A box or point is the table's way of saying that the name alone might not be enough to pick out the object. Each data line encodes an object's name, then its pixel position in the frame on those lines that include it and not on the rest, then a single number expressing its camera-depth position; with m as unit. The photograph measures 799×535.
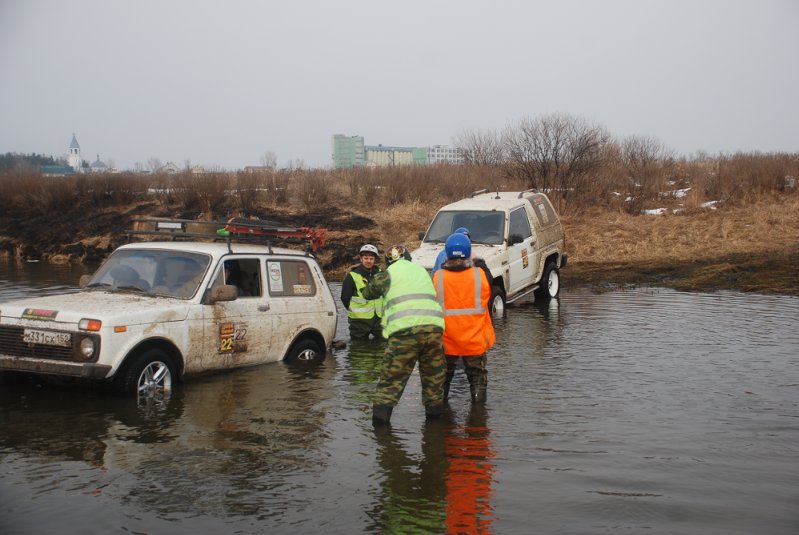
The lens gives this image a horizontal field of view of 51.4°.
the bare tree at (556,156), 30.36
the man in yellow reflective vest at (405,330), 7.49
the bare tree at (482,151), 40.62
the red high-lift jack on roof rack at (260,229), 9.98
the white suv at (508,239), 14.87
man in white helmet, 12.14
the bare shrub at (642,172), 30.20
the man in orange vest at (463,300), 7.95
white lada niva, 7.83
